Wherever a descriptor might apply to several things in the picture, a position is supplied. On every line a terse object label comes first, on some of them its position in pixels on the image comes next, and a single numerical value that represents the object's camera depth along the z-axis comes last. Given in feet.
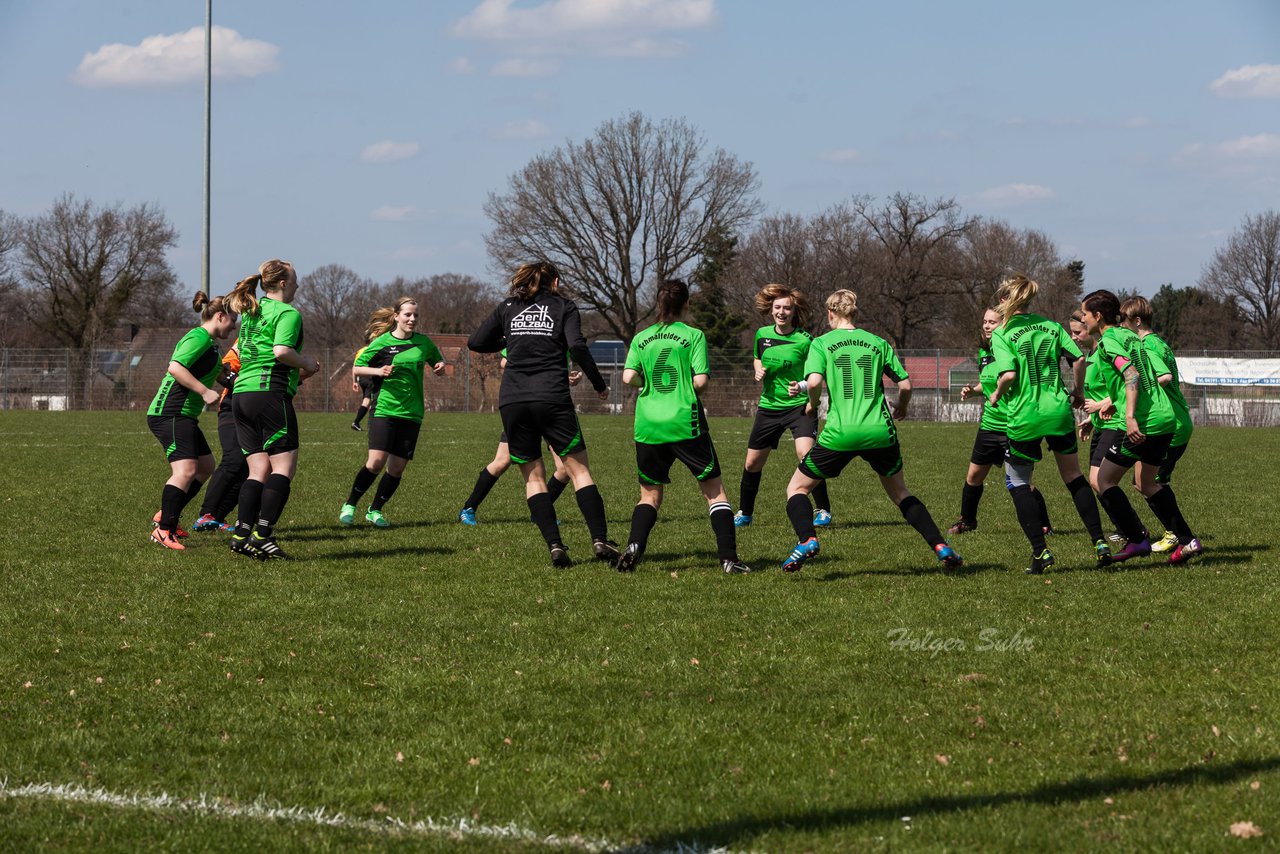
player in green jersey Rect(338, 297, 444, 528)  70.42
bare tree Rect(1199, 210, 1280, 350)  431.75
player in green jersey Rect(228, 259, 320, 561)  54.99
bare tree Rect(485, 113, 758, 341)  373.89
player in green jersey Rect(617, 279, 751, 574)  50.93
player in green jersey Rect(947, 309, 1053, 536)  64.19
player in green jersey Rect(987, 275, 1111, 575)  51.59
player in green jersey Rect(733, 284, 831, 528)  66.03
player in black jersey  51.95
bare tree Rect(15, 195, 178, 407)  404.15
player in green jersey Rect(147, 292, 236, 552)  60.25
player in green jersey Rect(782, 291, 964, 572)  49.45
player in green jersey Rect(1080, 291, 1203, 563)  53.46
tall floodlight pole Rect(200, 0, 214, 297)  221.60
